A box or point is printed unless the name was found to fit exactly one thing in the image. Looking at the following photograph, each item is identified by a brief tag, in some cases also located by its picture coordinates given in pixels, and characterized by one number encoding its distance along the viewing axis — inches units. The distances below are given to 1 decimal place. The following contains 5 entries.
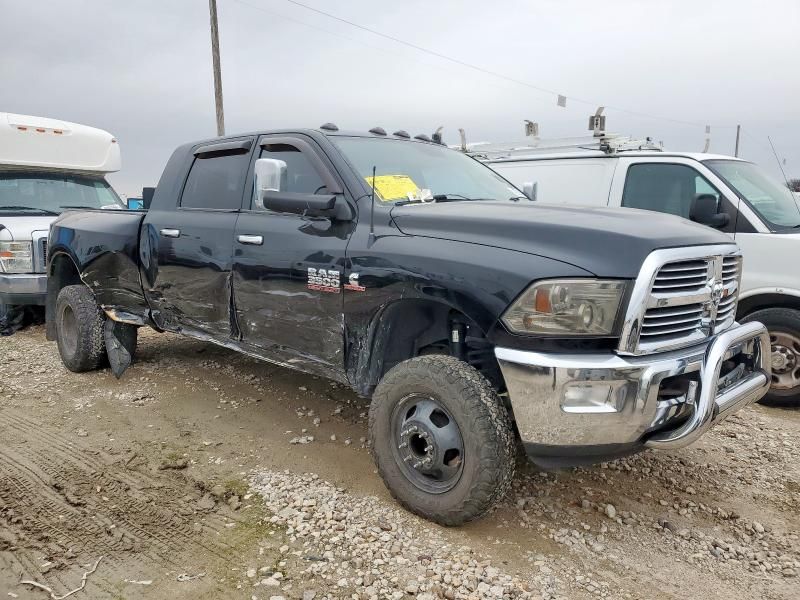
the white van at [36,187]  281.4
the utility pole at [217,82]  642.8
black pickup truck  100.7
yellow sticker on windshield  136.2
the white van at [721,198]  194.1
